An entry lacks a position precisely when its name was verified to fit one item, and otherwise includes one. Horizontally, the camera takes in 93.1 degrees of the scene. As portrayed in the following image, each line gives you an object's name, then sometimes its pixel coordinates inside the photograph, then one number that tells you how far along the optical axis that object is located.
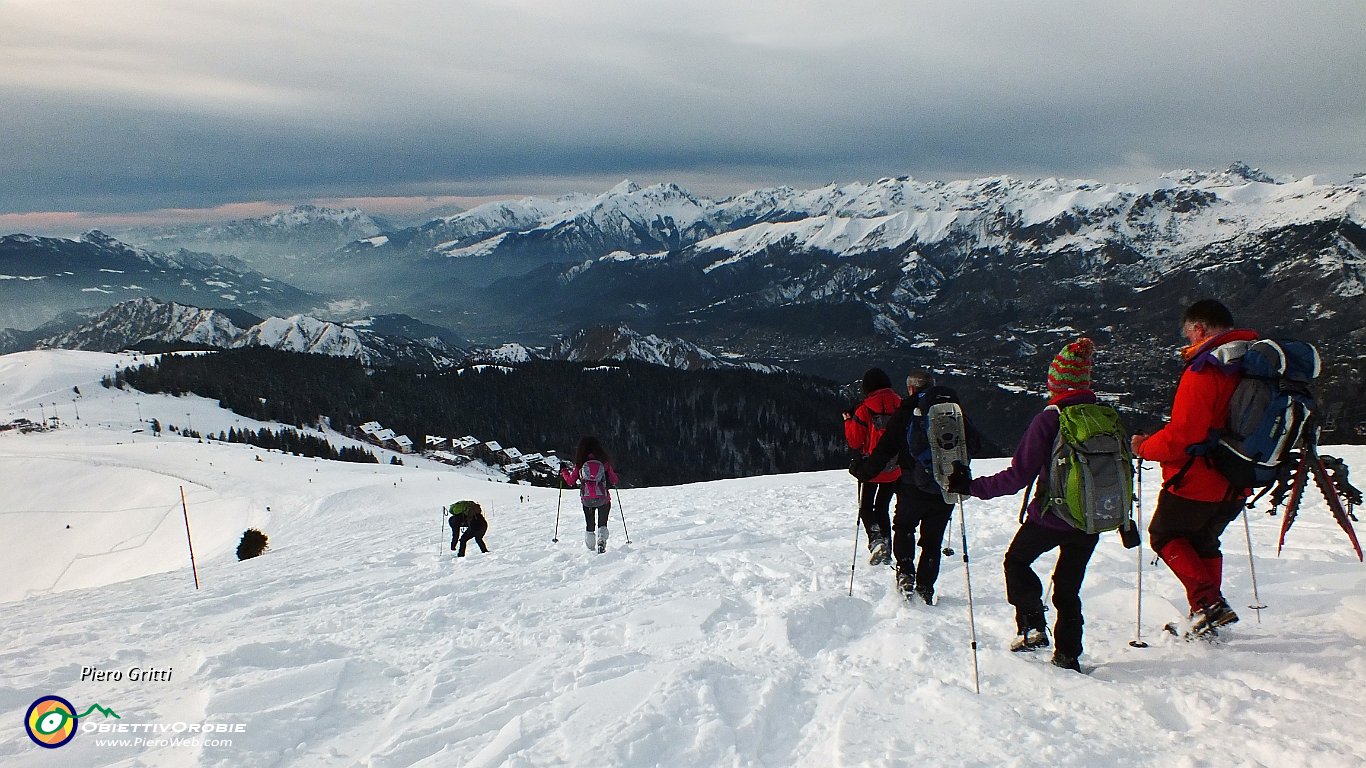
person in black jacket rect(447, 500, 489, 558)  13.95
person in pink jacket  12.27
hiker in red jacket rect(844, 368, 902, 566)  8.61
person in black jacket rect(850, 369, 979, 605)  7.18
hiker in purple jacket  5.61
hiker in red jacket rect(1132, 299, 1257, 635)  5.52
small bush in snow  24.30
